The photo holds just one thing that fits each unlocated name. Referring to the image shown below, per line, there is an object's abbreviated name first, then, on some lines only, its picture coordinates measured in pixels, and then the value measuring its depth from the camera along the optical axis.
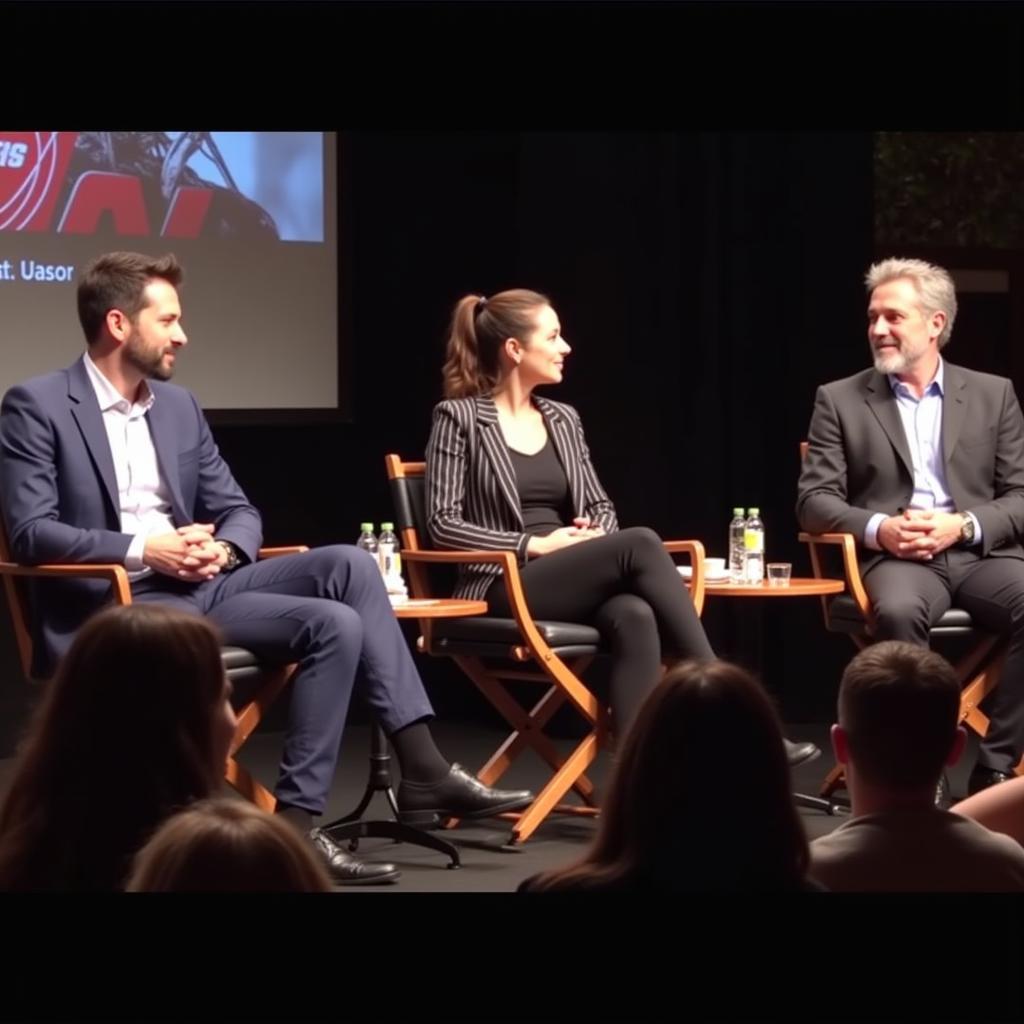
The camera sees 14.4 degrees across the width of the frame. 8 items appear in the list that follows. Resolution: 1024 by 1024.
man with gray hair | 10.70
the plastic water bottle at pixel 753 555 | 11.23
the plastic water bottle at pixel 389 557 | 11.02
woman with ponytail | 10.08
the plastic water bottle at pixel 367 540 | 11.30
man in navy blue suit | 8.99
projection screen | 13.02
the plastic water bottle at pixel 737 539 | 11.72
